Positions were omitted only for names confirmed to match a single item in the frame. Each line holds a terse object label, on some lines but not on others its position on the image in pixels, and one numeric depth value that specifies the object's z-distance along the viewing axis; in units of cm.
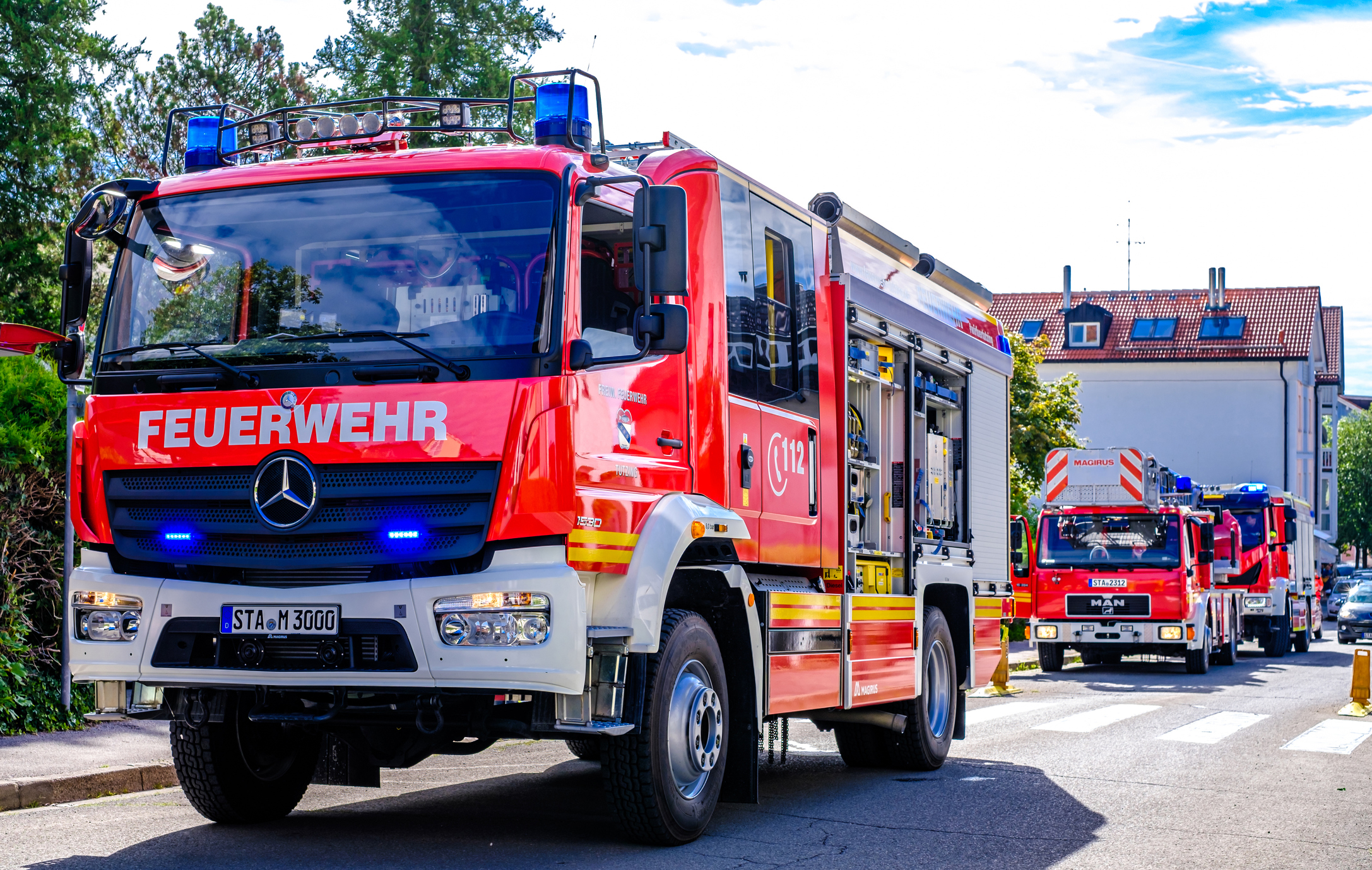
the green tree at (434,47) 2867
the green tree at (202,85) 3312
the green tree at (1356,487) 8700
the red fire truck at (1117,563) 2289
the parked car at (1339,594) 5500
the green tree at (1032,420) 3462
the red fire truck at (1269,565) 2917
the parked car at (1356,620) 3588
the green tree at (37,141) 2469
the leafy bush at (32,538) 1142
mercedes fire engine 626
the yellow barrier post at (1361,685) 1681
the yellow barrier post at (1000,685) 1895
